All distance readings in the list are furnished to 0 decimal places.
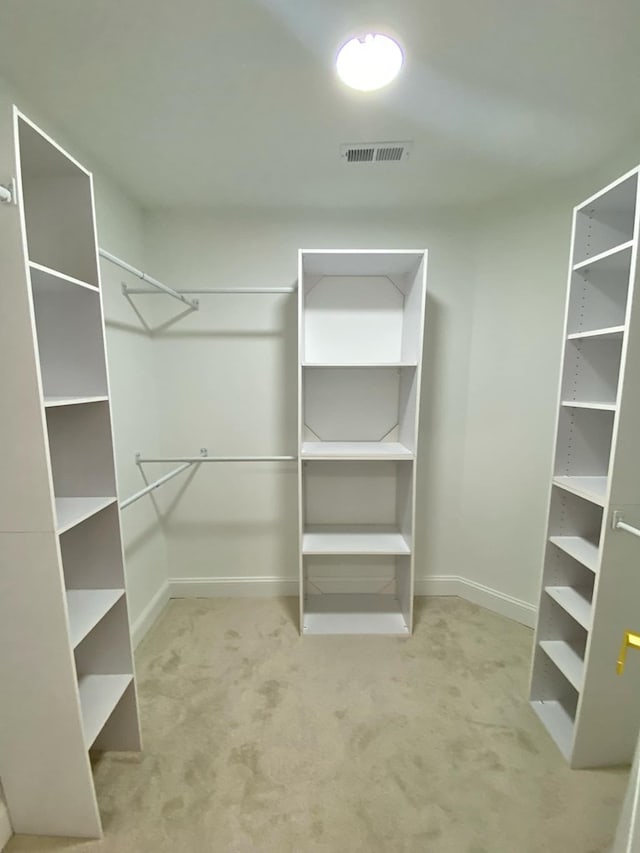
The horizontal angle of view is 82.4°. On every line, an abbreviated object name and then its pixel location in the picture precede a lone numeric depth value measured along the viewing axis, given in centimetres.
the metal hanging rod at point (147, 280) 146
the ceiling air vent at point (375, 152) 156
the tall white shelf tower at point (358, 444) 209
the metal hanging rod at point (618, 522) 123
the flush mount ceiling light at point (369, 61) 108
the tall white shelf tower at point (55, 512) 96
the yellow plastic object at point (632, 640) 80
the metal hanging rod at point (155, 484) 154
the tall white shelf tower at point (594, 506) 124
